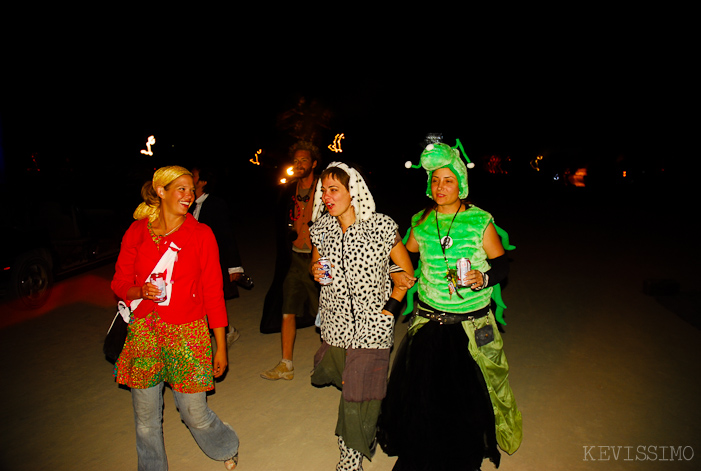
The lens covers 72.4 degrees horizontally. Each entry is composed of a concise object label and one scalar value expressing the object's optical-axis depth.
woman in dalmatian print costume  3.19
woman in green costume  3.15
